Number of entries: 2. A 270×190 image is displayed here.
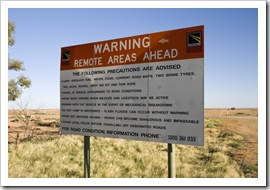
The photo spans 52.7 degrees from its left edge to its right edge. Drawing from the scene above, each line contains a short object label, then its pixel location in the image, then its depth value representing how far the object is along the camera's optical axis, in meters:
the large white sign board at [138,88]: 4.34
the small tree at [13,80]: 14.29
